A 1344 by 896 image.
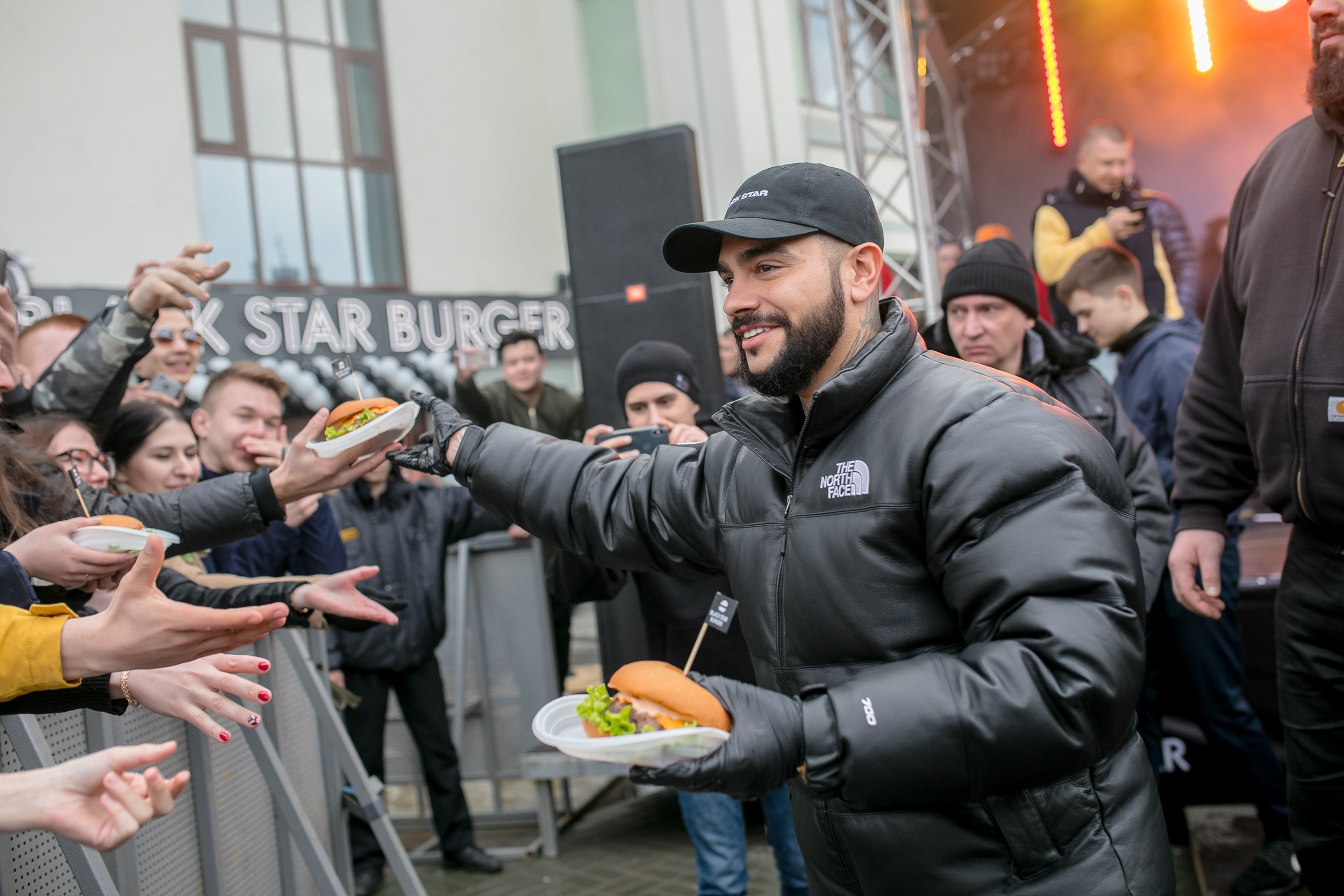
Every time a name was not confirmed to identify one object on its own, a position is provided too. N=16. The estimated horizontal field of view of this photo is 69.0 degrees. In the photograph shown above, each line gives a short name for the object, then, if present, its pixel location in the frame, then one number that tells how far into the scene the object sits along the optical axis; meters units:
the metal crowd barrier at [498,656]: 5.28
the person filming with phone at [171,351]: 4.35
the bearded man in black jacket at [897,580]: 1.48
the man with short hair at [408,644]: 4.70
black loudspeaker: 5.50
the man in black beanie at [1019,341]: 3.31
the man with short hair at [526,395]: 6.17
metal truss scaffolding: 7.55
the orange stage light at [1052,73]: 9.56
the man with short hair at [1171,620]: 3.59
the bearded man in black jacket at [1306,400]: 2.34
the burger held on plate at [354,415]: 2.69
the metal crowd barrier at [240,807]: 2.10
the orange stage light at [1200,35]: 8.77
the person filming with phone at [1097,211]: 6.20
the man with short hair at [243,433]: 3.83
